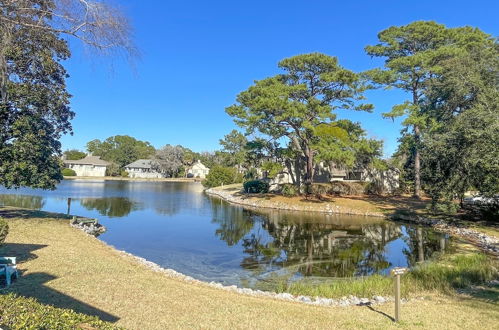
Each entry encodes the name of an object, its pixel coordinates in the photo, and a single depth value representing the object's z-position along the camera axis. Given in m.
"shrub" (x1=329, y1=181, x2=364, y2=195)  35.67
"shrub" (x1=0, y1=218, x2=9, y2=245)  7.49
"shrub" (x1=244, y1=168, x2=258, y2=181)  47.31
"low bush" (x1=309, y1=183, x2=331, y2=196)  34.16
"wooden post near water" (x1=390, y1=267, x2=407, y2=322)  5.95
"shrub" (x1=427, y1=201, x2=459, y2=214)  18.59
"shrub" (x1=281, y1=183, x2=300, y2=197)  33.91
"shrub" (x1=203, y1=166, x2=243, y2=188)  54.66
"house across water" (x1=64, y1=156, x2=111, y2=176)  85.31
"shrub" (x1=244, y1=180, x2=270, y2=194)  40.31
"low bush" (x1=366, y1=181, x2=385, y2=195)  36.33
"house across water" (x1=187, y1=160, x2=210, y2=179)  91.07
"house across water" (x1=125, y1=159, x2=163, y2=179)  87.56
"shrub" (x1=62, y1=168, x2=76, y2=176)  76.47
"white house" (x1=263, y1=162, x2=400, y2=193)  38.12
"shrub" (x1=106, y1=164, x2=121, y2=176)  87.31
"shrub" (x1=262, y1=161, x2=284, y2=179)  32.31
